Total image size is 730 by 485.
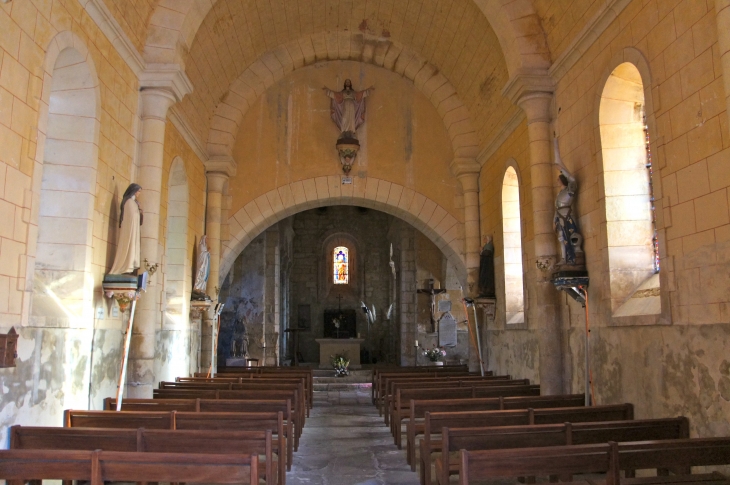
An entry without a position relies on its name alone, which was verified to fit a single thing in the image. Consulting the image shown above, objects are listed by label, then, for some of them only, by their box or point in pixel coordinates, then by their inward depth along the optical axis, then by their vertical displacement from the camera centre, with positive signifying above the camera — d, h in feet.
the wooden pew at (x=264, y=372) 34.91 -1.84
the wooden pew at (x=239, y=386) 27.20 -1.96
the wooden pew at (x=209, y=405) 20.44 -2.13
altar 57.77 -0.69
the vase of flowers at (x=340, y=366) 49.46 -1.96
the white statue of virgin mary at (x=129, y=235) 22.52 +4.02
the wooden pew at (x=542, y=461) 11.53 -2.30
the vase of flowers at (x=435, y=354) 53.93 -1.14
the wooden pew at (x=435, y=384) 25.48 -1.96
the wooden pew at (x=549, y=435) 13.97 -2.27
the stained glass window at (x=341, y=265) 79.66 +10.04
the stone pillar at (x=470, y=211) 40.09 +8.65
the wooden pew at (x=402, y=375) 33.07 -1.88
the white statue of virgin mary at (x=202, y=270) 35.42 +4.28
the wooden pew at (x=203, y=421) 16.83 -2.19
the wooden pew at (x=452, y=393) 23.67 -2.16
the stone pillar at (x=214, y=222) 39.11 +7.85
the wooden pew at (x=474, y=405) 19.93 -2.21
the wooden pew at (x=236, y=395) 24.03 -2.13
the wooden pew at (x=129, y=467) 10.89 -2.28
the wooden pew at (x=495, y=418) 16.38 -2.24
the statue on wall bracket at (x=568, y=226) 23.85 +4.51
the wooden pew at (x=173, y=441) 13.62 -2.25
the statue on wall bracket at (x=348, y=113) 41.14 +15.76
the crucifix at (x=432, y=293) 55.67 +4.44
